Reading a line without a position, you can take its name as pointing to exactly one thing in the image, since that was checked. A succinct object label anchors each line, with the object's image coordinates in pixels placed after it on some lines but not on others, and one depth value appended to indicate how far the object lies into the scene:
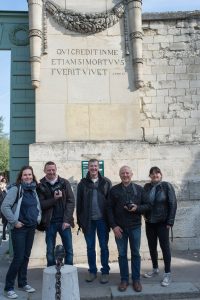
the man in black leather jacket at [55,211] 4.08
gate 6.00
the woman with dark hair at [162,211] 4.10
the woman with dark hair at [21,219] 3.79
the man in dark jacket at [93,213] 4.19
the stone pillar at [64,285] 3.12
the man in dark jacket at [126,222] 3.92
